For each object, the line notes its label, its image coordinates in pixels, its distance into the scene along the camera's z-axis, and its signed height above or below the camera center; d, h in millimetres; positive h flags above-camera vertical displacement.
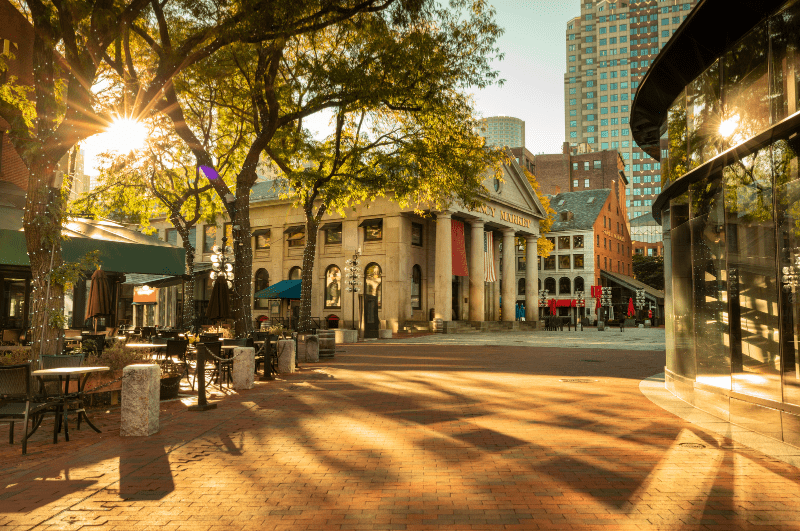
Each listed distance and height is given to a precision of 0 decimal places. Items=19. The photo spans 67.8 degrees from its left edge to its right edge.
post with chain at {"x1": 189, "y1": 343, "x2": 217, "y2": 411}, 9453 -1351
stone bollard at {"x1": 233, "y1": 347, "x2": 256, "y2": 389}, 12148 -1403
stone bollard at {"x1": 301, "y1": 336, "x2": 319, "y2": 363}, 18234 -1567
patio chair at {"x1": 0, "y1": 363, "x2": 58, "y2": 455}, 6789 -1064
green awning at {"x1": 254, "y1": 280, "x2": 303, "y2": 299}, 38656 +488
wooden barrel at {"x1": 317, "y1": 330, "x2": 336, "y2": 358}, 19062 -1558
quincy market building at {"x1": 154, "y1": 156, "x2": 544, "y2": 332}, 38531 +2866
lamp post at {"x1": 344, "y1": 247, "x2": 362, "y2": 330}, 31453 +1271
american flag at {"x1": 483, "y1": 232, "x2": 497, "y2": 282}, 43250 +2769
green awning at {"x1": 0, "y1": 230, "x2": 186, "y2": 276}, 11227 +960
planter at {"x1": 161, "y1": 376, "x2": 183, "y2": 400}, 10641 -1573
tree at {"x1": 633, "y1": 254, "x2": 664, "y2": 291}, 80938 +3252
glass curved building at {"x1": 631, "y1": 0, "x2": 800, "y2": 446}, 7223 +1225
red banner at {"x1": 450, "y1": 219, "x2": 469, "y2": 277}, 39875 +3077
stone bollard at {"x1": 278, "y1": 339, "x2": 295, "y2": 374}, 15188 -1450
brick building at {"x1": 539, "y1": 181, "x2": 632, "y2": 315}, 66375 +5739
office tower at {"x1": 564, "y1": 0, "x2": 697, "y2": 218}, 138500 +56249
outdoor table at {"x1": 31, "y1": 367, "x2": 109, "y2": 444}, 7362 -1016
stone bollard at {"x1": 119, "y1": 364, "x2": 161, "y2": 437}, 7613 -1345
